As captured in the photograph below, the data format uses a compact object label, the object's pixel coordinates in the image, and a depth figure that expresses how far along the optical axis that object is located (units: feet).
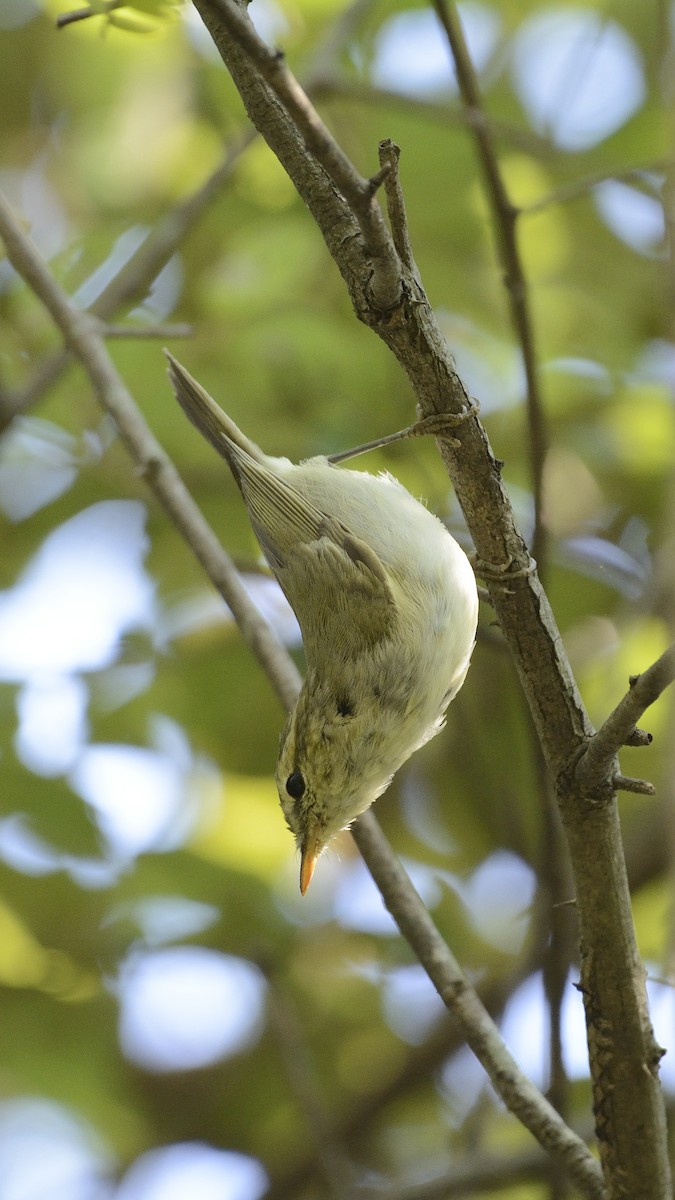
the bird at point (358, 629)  20.33
